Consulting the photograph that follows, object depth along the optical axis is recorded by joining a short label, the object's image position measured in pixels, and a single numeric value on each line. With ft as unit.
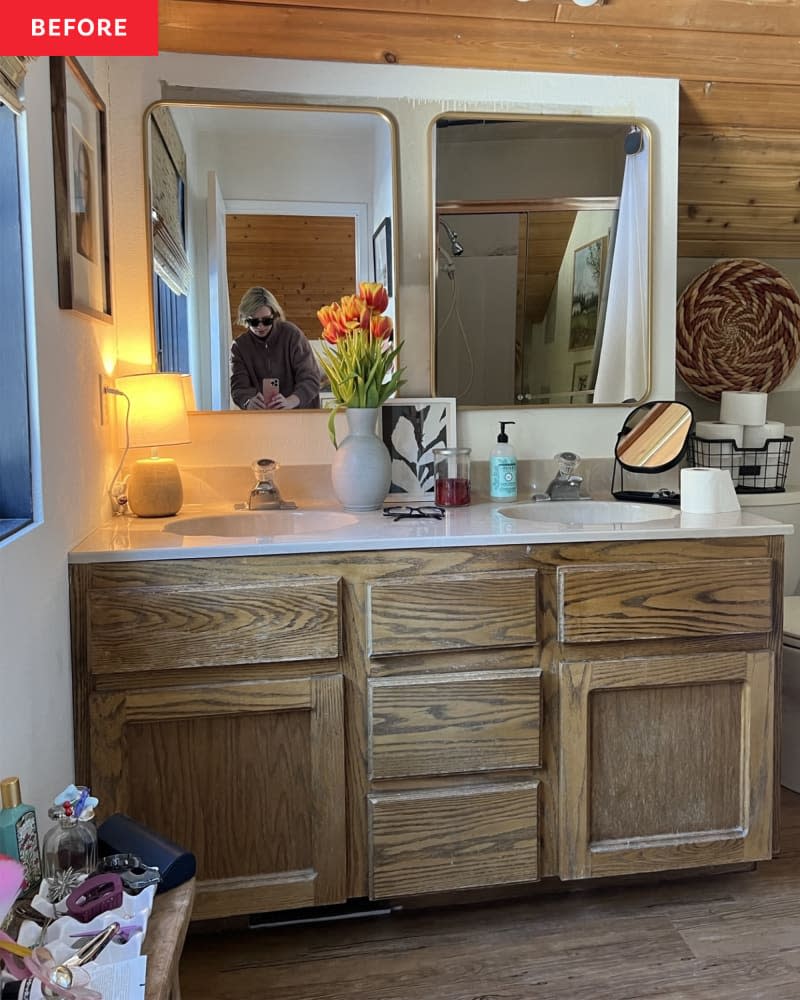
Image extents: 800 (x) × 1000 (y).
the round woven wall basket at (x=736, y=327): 9.03
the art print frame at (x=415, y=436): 7.55
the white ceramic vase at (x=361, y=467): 6.88
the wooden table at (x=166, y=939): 3.29
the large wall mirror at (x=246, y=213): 7.02
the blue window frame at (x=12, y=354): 4.40
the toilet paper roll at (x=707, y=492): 6.52
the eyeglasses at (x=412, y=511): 6.52
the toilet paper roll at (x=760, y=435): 8.54
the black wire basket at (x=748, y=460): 8.45
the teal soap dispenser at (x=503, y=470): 7.37
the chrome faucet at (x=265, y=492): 7.04
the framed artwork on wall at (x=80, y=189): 5.13
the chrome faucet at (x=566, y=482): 7.35
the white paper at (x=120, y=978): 3.08
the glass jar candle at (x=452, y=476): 7.16
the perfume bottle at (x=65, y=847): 3.94
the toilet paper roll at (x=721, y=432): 8.45
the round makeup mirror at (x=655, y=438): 7.61
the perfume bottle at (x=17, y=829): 3.70
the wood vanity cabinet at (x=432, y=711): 5.46
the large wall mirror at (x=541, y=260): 7.44
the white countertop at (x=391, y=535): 5.45
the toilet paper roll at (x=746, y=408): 8.45
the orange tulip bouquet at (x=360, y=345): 6.82
